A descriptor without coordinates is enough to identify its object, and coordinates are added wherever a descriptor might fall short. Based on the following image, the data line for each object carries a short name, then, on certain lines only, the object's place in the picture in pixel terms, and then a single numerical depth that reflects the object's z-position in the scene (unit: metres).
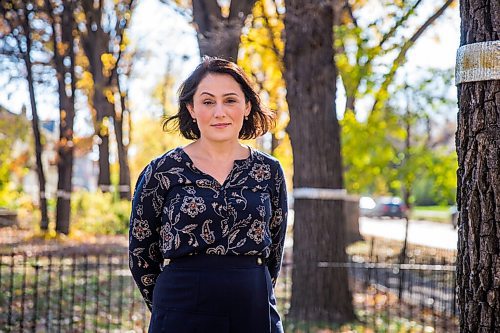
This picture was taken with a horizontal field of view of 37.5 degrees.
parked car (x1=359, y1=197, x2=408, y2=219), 46.03
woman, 3.01
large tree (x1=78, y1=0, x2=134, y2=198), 20.47
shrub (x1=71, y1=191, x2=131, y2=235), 22.34
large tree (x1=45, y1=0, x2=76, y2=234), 18.47
